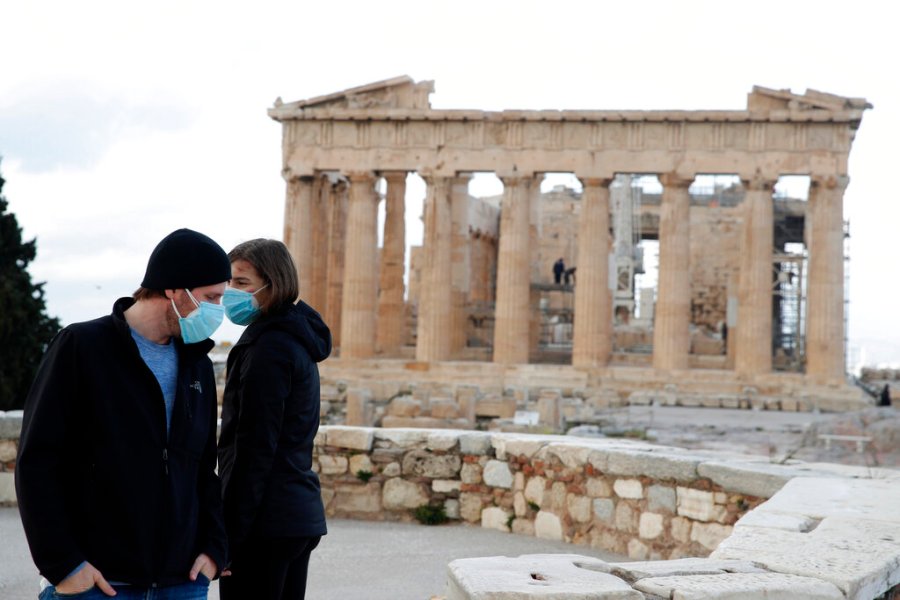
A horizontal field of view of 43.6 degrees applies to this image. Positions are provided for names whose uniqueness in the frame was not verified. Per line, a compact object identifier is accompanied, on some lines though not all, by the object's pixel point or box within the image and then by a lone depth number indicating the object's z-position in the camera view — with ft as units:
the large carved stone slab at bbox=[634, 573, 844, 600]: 15.34
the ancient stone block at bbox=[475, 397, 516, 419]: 76.64
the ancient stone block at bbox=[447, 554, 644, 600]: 14.52
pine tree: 82.43
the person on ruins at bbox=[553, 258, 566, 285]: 145.28
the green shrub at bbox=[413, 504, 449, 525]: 31.89
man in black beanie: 12.43
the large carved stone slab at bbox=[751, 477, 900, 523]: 22.30
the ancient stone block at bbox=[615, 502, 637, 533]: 28.76
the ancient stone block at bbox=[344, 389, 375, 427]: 69.87
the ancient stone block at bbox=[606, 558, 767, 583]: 16.63
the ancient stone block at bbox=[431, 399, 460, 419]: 70.49
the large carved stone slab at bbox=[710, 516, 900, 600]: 17.11
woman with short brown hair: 15.26
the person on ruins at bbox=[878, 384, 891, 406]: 100.73
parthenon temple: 108.17
